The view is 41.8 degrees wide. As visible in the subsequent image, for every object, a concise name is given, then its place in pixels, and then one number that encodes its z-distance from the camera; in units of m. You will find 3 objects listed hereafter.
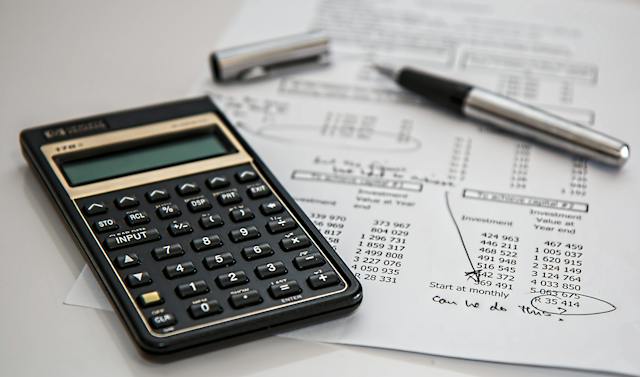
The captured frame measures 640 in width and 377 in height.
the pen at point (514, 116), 0.56
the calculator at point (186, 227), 0.42
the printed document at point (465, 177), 0.44
